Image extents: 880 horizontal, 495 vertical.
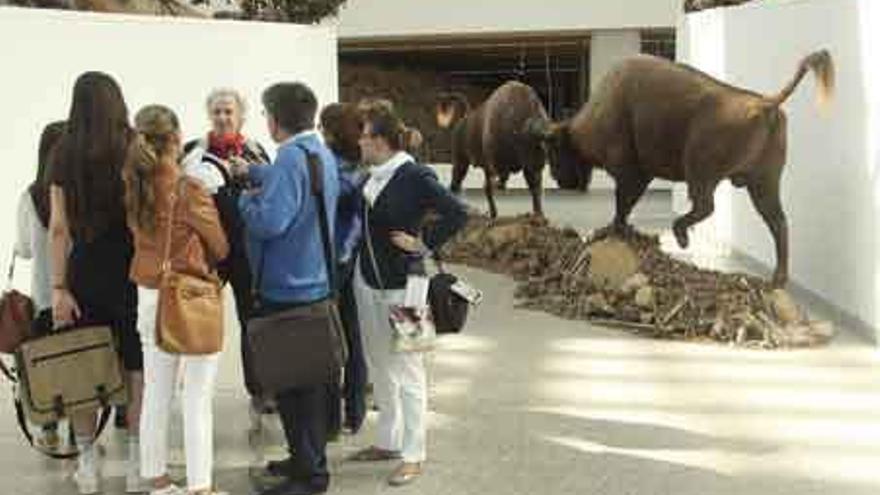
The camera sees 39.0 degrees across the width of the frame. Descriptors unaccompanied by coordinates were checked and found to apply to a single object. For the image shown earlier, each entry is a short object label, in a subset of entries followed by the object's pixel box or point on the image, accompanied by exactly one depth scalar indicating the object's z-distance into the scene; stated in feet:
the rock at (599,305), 26.91
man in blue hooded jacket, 13.67
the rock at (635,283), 26.55
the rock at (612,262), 27.48
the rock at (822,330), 23.82
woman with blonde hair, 13.78
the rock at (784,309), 24.41
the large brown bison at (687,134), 25.08
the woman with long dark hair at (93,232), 14.20
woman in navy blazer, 15.11
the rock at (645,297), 25.98
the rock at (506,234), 35.99
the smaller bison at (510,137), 37.42
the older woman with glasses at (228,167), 14.29
